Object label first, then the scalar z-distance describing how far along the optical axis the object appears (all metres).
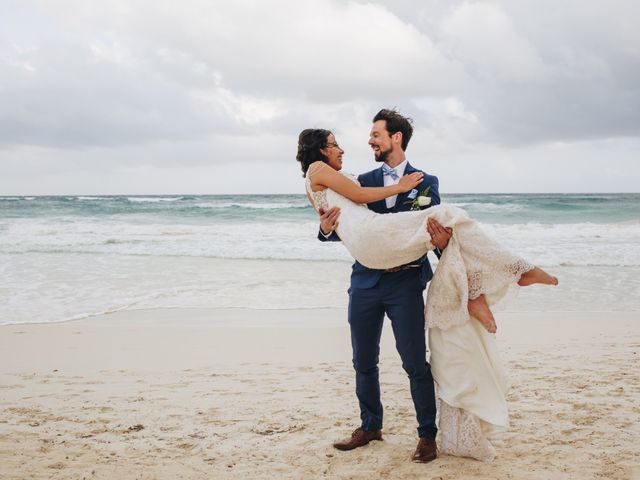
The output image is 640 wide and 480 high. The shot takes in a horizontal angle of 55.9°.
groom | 3.37
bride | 3.23
